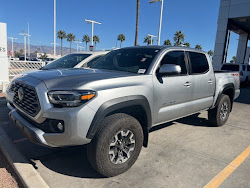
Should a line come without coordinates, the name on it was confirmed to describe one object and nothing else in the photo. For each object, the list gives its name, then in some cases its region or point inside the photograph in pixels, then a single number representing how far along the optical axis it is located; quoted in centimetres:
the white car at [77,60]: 630
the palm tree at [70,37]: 9276
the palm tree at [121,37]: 8625
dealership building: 1820
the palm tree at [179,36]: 5798
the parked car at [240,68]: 1459
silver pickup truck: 242
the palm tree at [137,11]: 1898
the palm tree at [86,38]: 9441
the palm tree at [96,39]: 9296
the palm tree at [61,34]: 8425
